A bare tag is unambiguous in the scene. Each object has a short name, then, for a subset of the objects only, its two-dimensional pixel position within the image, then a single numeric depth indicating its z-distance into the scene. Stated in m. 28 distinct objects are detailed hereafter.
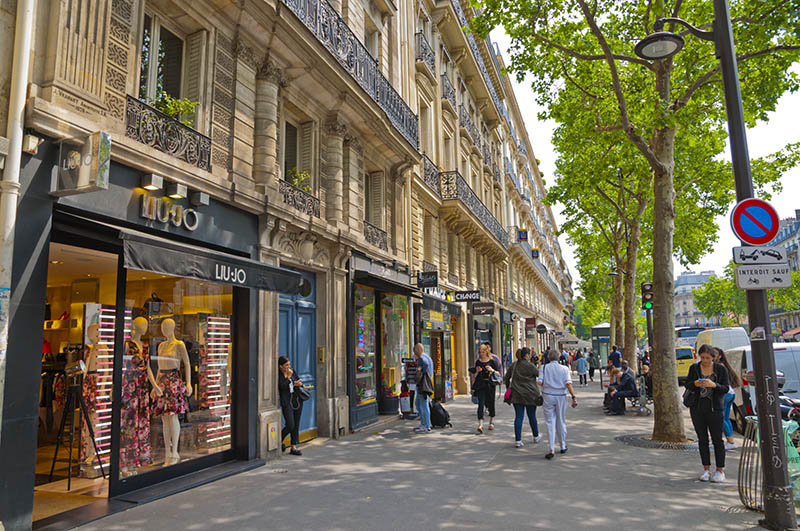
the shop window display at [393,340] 14.16
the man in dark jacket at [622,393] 14.61
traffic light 15.60
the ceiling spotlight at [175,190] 7.06
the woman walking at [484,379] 11.66
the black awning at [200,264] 5.88
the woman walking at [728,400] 8.40
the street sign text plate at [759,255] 5.60
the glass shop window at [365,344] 12.47
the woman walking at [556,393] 9.19
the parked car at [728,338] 23.80
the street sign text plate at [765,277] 5.53
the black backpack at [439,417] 12.15
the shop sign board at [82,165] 5.41
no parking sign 5.66
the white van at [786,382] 11.08
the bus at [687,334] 39.31
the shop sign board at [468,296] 18.95
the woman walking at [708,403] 7.00
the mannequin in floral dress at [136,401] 6.71
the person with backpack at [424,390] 11.67
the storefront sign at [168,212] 6.75
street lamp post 5.23
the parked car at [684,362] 24.39
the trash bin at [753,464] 5.63
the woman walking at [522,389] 9.77
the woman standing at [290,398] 9.10
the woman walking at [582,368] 26.67
